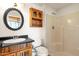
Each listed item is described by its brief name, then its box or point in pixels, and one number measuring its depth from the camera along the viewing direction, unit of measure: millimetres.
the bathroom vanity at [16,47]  1148
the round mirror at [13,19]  1217
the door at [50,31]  1352
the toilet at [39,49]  1314
